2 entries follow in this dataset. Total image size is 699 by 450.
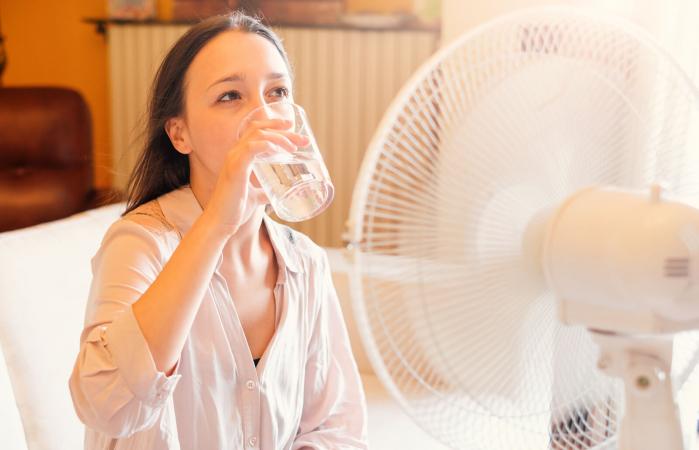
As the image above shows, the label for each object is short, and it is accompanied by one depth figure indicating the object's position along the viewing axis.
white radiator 3.14
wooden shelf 3.12
